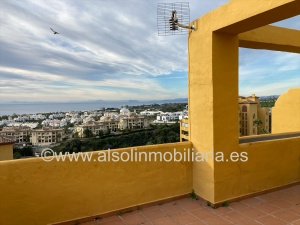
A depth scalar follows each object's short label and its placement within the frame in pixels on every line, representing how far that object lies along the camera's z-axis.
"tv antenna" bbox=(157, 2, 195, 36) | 3.34
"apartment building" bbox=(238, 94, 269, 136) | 32.22
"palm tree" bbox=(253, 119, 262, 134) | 31.99
